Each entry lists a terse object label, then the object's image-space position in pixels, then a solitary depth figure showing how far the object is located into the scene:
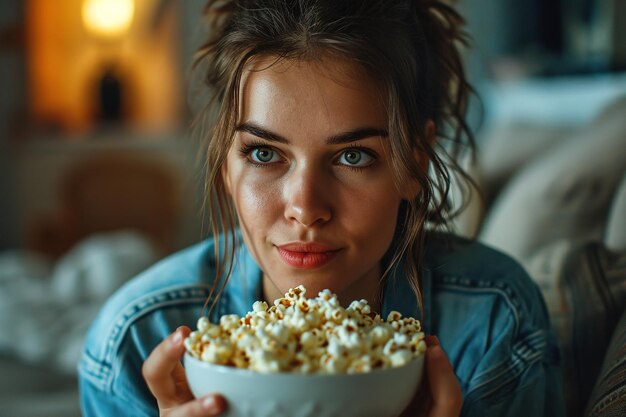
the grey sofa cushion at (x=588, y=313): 1.10
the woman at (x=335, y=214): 0.78
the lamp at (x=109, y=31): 4.75
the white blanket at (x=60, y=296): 1.91
